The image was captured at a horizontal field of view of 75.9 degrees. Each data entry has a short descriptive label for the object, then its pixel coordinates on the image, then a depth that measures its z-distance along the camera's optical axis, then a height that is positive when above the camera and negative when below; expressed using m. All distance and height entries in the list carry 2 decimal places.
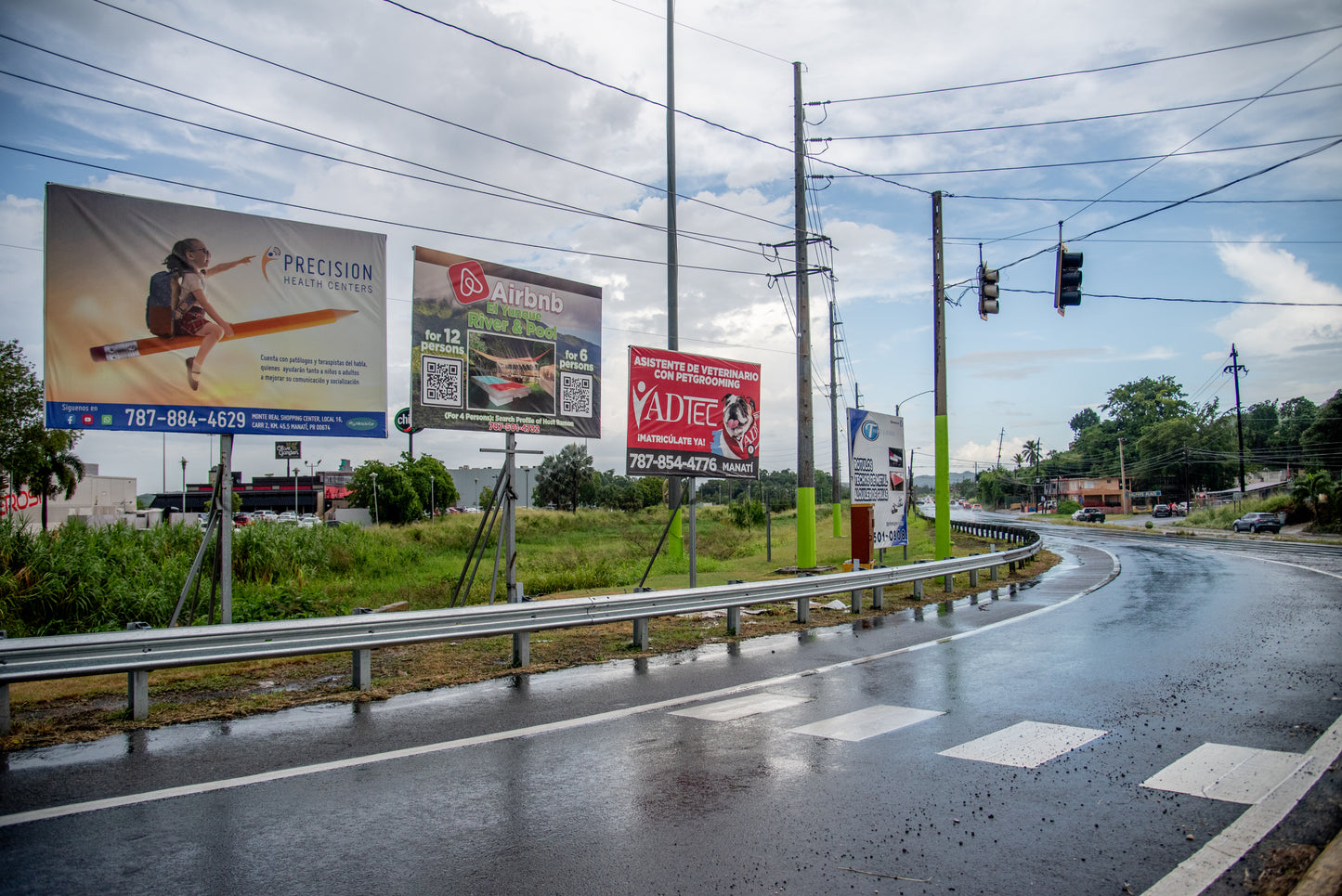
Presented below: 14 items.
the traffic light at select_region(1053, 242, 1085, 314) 17.47 +3.85
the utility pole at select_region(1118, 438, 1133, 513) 104.94 -4.19
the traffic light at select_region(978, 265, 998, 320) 20.22 +4.10
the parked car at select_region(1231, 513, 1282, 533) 52.53 -3.76
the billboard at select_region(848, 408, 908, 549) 21.47 -0.09
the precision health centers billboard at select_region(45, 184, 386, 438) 9.92 +1.94
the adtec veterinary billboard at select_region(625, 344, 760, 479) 14.59 +0.96
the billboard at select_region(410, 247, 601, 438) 12.15 +1.85
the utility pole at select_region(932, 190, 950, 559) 23.66 +2.03
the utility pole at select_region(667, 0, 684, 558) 21.67 +4.87
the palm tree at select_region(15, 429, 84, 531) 33.47 +0.63
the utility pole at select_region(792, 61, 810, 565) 19.47 +1.89
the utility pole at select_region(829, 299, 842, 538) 45.11 +2.23
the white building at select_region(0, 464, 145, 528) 54.62 -1.78
